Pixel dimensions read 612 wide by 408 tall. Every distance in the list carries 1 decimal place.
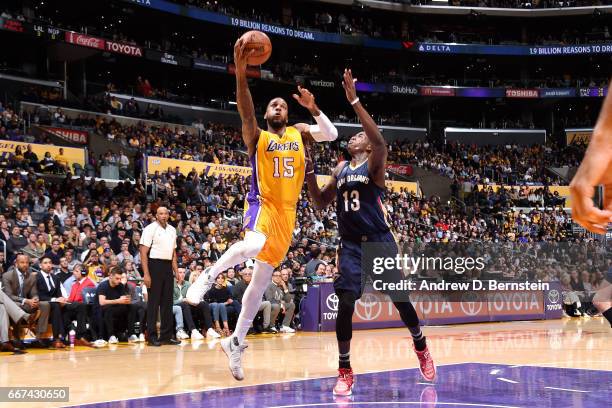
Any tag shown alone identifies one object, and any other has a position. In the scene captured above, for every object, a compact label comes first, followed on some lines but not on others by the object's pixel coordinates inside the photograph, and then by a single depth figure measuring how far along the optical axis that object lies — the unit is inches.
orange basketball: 248.8
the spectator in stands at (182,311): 504.4
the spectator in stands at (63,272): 490.0
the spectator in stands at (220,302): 532.4
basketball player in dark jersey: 255.8
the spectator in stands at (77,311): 466.1
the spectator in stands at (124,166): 908.0
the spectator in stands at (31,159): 764.6
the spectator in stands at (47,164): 778.8
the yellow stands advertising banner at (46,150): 790.5
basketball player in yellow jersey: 265.1
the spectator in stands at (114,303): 473.1
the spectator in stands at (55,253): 525.3
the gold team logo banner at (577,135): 1664.6
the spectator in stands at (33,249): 536.7
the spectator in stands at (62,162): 804.0
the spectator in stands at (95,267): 529.0
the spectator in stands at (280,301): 577.9
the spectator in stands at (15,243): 538.0
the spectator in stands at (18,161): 735.7
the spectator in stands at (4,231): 555.8
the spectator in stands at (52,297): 452.8
